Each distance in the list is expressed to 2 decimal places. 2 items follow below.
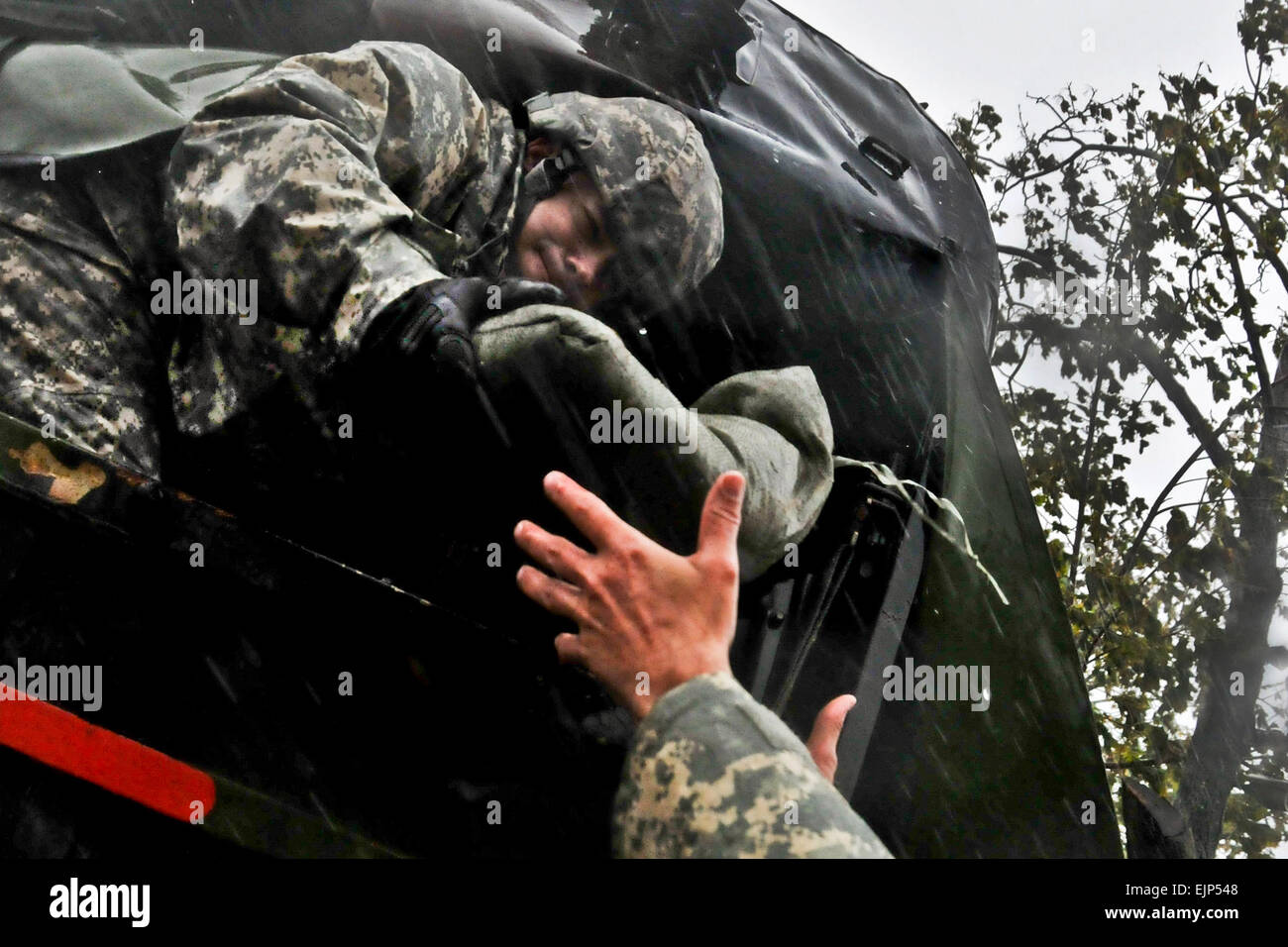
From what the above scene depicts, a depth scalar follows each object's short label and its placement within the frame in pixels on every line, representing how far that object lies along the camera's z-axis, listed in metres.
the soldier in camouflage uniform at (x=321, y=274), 1.51
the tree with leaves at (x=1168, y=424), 5.36
